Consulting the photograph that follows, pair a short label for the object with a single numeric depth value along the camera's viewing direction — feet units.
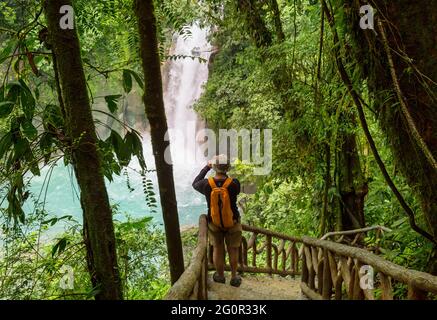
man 15.03
